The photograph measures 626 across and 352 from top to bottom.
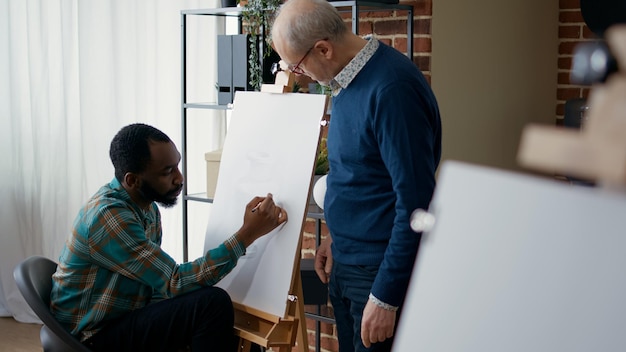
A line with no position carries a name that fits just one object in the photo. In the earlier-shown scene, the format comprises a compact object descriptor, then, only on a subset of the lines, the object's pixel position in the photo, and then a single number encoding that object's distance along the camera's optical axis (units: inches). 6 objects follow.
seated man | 96.1
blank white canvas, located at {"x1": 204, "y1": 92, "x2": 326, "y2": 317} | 98.4
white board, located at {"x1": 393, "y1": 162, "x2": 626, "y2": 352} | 30.5
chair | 94.5
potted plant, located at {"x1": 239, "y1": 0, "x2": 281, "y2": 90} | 128.0
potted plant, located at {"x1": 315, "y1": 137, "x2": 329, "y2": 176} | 124.4
